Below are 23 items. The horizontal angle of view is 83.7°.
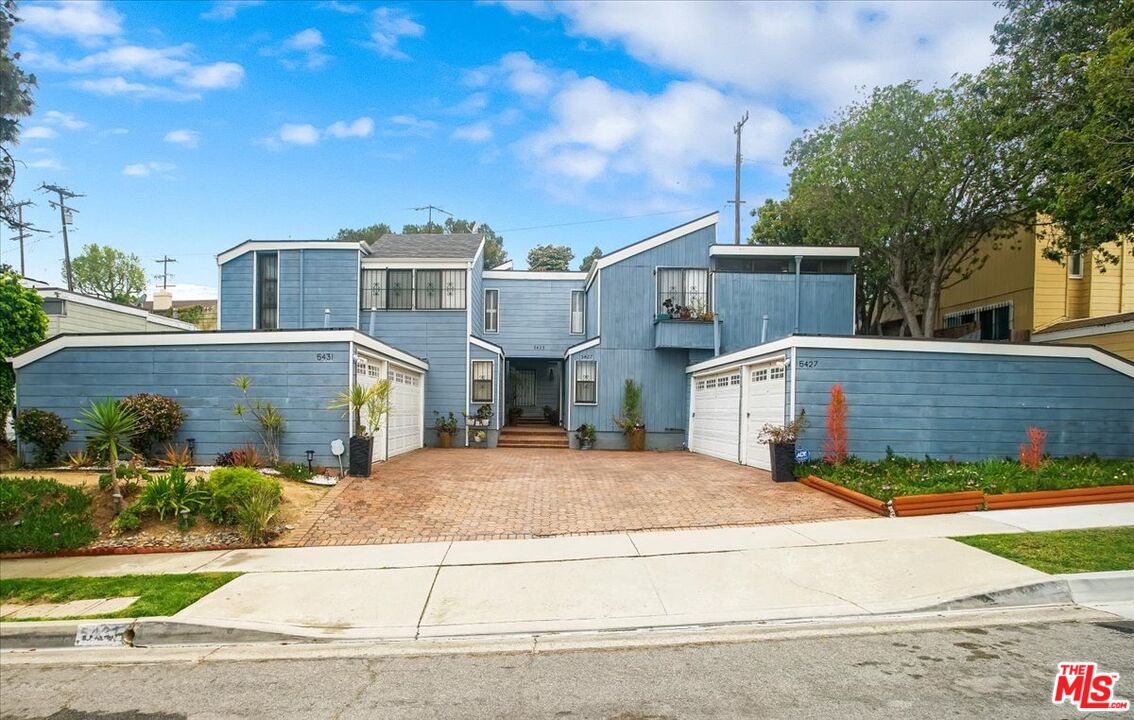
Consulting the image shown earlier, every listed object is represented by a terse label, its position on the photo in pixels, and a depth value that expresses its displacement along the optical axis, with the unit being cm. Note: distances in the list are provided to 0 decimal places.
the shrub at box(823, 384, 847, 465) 1190
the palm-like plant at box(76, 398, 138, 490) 835
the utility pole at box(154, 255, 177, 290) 5047
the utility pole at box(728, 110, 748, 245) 3002
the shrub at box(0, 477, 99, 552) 745
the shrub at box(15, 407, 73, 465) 1173
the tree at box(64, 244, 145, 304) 4331
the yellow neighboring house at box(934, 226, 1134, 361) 1973
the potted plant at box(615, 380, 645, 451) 1981
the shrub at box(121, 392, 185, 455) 1136
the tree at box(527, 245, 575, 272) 5378
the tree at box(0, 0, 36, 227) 1742
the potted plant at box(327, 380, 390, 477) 1169
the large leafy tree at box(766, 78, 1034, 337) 1684
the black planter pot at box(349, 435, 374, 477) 1167
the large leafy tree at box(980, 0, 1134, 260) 1041
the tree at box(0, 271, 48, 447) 1327
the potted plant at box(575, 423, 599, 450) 1984
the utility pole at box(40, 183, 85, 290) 3553
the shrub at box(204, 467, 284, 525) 832
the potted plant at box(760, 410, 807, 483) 1170
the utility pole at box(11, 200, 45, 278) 3308
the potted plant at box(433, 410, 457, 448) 1941
